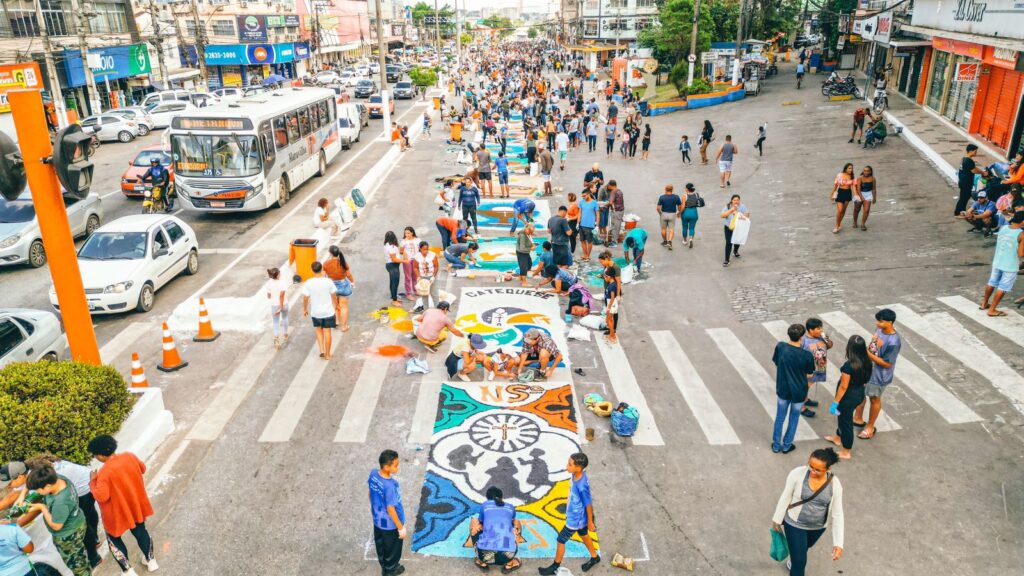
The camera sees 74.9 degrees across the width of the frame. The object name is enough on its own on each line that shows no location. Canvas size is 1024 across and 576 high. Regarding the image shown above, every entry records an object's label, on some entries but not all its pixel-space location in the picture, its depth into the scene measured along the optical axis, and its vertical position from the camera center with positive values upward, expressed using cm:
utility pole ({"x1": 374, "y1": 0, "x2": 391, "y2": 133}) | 3488 -248
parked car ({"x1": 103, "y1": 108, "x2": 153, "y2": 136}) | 3541 -347
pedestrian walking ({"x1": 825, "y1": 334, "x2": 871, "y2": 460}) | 812 -392
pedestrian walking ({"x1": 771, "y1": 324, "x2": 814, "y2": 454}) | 813 -388
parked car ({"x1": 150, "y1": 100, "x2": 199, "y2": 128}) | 3819 -342
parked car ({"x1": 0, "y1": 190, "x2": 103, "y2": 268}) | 1574 -413
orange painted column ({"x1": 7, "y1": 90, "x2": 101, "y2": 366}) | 823 -206
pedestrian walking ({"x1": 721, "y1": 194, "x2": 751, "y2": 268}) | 1539 -386
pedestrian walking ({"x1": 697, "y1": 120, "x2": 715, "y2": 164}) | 2650 -378
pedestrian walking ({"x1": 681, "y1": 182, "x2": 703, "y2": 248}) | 1660 -399
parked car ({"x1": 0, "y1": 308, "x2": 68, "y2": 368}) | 1009 -423
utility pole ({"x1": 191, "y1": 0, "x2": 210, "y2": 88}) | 4718 -11
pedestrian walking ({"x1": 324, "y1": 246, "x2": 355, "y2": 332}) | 1200 -415
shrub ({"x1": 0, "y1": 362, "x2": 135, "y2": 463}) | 736 -387
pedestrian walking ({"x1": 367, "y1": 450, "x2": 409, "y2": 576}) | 626 -412
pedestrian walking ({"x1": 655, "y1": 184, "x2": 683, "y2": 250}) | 1672 -408
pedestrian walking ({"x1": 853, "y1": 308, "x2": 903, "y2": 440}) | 834 -379
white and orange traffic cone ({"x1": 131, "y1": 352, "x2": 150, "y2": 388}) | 996 -460
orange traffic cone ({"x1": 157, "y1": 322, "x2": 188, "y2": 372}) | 1119 -488
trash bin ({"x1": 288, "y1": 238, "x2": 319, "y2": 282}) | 1485 -437
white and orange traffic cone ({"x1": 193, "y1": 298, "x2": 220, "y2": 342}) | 1223 -486
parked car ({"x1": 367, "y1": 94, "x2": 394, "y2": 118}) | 4459 -400
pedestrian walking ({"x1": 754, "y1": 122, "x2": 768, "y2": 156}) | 2514 -359
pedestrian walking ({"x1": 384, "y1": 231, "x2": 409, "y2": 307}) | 1342 -415
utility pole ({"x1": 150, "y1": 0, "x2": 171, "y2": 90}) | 4597 +53
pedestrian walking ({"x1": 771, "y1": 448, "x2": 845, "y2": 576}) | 604 -409
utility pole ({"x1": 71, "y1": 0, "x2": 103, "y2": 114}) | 3797 -84
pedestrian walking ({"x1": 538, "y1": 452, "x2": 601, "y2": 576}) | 638 -432
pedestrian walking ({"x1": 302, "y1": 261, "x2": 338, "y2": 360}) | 1117 -404
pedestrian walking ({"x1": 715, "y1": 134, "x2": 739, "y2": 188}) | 2153 -378
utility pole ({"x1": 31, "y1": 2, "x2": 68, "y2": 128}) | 3278 -170
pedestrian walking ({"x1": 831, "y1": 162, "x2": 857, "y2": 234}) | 1605 -343
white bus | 1923 -304
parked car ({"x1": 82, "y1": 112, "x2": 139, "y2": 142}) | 3400 -377
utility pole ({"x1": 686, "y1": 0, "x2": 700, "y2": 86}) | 4112 +33
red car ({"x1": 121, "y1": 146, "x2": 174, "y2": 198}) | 2211 -387
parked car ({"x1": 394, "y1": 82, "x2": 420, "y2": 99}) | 5653 -374
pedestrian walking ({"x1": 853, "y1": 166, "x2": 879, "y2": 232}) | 1584 -354
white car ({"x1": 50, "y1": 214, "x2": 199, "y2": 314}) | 1301 -413
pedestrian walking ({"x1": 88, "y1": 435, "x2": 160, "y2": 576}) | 632 -399
